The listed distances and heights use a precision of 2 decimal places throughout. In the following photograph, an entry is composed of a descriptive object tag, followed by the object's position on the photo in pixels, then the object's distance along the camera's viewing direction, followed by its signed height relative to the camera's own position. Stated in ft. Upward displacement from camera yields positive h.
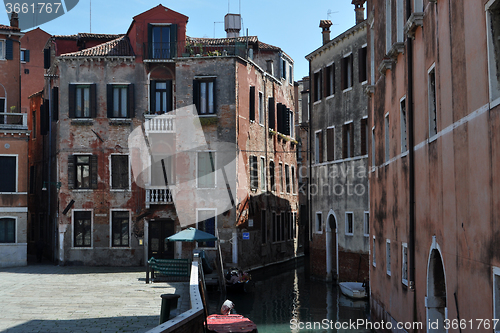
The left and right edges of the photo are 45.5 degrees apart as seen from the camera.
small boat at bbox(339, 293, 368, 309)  62.13 -11.35
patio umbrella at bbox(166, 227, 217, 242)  70.69 -4.63
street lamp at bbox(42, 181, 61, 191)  83.59 +2.11
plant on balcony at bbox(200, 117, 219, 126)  83.87 +10.76
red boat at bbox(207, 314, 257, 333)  40.50 -8.82
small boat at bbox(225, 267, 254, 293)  71.36 -10.07
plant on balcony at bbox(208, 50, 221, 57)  85.35 +20.54
